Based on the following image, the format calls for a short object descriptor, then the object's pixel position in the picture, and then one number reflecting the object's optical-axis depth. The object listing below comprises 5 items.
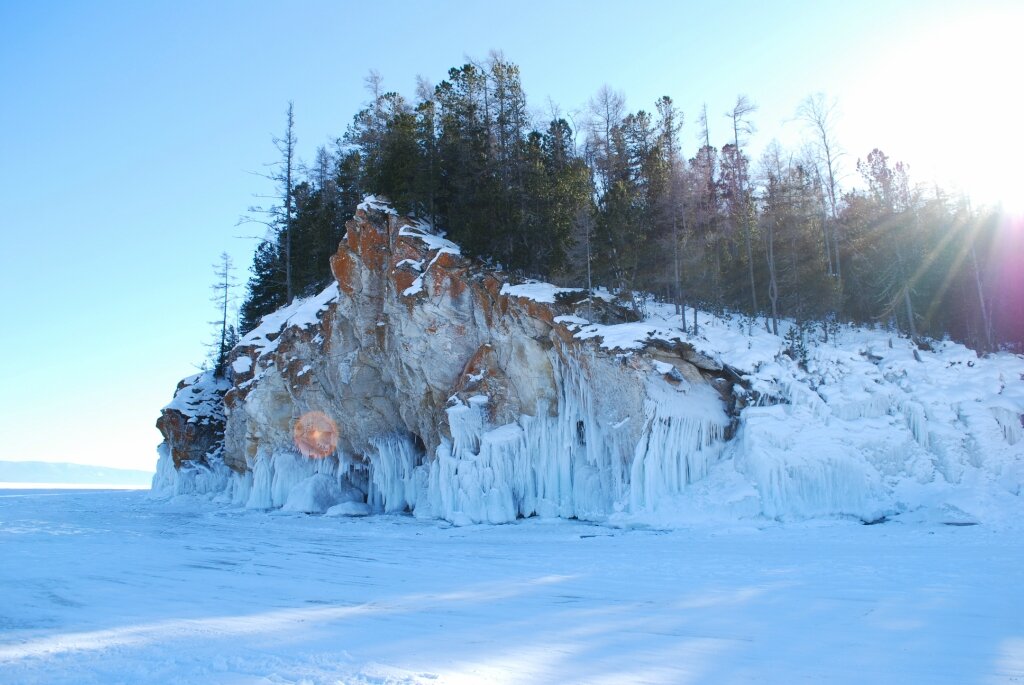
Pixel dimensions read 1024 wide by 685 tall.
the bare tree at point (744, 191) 24.97
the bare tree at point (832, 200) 25.45
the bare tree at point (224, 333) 38.91
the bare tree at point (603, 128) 31.95
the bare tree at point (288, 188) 31.43
